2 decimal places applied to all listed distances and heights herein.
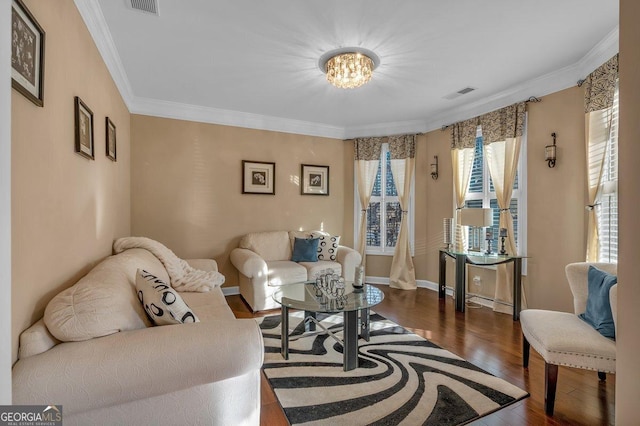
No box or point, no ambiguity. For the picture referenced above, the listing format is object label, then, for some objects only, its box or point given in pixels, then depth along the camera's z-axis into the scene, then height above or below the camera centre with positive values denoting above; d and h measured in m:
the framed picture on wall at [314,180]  4.80 +0.50
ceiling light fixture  2.63 +1.30
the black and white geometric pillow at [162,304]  1.51 -0.50
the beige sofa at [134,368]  1.11 -0.63
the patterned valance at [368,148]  4.86 +1.03
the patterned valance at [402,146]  4.69 +1.02
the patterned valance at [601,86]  2.50 +1.11
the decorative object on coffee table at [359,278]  2.81 -0.65
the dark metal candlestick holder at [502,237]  3.46 -0.31
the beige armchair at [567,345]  1.72 -0.81
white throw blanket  2.71 -0.55
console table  3.26 -0.65
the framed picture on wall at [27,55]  1.13 +0.63
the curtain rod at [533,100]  3.24 +1.23
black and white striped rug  1.75 -1.20
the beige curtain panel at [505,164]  3.42 +0.56
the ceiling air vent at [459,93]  3.46 +1.42
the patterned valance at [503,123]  3.39 +1.06
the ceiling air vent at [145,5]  2.01 +1.41
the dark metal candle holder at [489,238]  3.59 -0.33
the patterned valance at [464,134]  3.92 +1.05
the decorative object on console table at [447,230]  4.02 -0.27
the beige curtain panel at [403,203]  4.66 +0.12
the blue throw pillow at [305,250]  4.20 -0.57
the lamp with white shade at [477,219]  3.43 -0.10
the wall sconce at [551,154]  3.07 +0.60
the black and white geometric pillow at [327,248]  4.34 -0.56
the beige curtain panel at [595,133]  2.59 +0.71
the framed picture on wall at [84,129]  1.82 +0.52
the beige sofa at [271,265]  3.52 -0.73
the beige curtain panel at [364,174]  4.91 +0.60
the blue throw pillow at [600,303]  1.83 -0.60
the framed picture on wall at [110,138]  2.57 +0.64
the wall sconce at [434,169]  4.48 +0.63
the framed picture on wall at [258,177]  4.39 +0.49
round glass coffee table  2.21 -0.76
